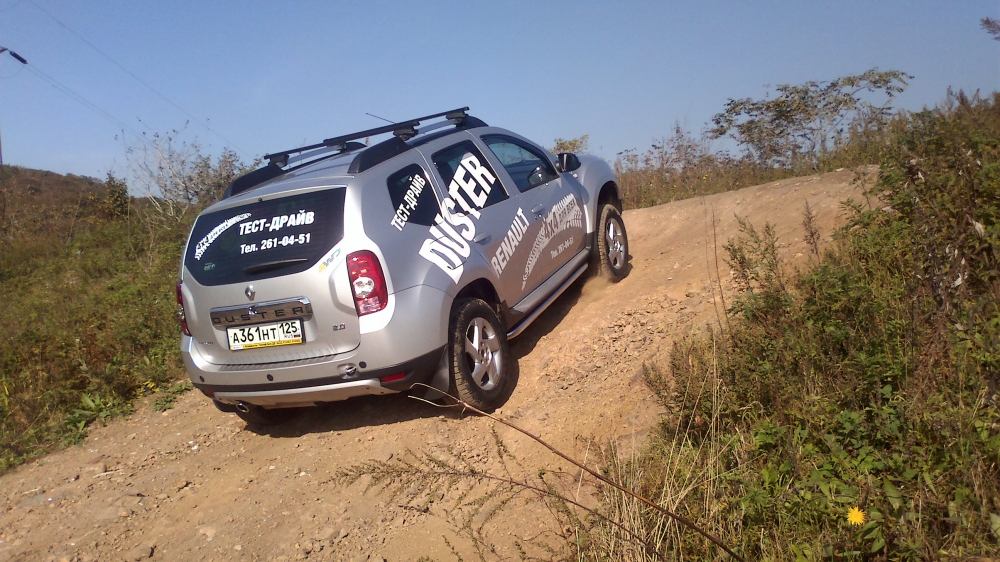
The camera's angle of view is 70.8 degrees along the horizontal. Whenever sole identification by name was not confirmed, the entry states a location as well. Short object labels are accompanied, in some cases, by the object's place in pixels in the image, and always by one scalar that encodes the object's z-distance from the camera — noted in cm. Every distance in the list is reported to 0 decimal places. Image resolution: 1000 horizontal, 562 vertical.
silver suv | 399
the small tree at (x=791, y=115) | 1078
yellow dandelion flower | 232
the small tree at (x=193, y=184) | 1246
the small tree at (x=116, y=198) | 1639
